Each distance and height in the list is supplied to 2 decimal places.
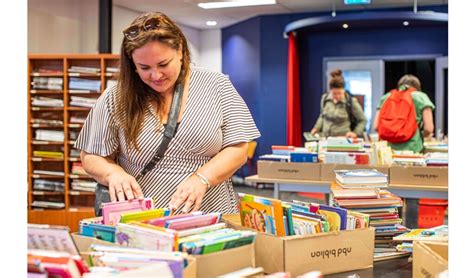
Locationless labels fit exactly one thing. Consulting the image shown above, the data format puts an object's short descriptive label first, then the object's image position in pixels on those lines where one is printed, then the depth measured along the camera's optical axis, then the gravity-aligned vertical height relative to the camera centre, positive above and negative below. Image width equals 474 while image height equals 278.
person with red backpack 6.48 +0.10
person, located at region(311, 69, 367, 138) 7.23 +0.17
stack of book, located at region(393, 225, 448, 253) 2.05 -0.37
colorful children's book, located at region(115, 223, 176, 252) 1.34 -0.25
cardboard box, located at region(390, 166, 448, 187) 4.62 -0.36
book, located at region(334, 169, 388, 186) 2.61 -0.21
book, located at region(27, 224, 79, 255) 1.24 -0.23
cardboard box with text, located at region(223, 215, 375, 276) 1.68 -0.35
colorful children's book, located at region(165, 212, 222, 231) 1.47 -0.23
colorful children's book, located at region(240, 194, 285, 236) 1.74 -0.25
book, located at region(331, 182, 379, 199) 2.42 -0.26
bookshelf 7.38 +0.03
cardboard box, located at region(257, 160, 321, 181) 4.95 -0.35
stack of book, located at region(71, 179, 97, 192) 7.38 -0.70
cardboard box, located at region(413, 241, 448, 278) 1.42 -0.31
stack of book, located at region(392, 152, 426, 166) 4.73 -0.25
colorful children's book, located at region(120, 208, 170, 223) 1.57 -0.23
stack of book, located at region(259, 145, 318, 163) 4.97 -0.23
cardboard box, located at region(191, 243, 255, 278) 1.37 -0.30
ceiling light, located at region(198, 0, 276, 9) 9.95 +1.99
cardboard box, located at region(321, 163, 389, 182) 4.80 -0.32
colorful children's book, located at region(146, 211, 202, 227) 1.49 -0.23
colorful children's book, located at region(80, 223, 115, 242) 1.52 -0.26
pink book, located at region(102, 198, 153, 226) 1.75 -0.23
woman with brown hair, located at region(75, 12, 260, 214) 2.20 +0.00
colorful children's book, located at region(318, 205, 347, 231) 1.85 -0.27
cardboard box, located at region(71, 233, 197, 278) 1.29 -0.29
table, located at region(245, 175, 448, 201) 4.61 -0.47
